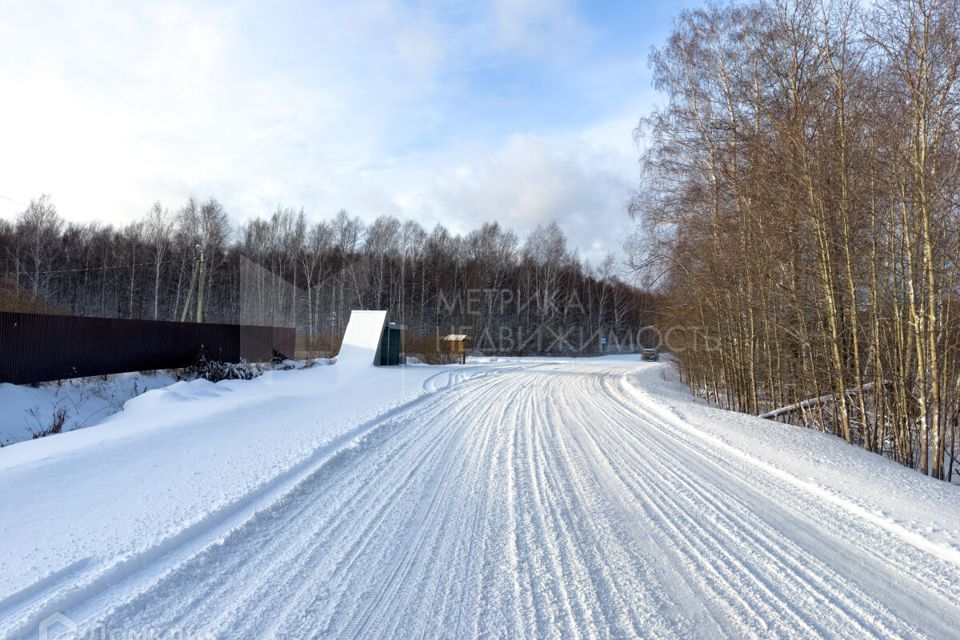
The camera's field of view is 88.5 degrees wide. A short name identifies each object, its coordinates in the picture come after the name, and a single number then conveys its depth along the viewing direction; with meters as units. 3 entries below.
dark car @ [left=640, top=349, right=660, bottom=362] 43.51
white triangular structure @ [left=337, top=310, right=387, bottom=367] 22.39
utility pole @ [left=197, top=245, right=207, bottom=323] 36.84
